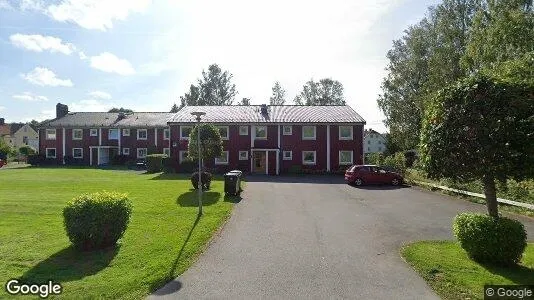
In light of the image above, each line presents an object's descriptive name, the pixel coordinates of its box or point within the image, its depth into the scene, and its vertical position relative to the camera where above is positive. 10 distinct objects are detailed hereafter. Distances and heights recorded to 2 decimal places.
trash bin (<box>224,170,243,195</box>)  19.53 -1.75
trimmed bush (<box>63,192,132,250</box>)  9.88 -1.89
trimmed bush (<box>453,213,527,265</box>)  8.52 -2.06
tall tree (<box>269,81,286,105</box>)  72.50 +10.82
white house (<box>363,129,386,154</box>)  105.40 +2.34
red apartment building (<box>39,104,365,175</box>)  36.88 +1.40
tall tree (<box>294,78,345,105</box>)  69.94 +11.20
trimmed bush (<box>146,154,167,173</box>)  36.00 -1.20
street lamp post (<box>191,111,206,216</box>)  13.88 -1.88
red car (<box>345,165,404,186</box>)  27.03 -1.89
